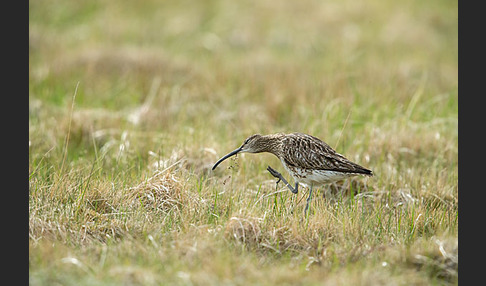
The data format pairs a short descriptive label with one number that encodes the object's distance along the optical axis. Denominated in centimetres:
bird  1300
